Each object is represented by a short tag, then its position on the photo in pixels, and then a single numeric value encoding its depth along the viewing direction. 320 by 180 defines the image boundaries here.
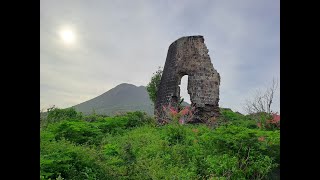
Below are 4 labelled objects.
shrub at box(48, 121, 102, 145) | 5.44
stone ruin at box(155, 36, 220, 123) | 10.69
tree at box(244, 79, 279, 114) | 8.76
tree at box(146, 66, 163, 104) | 15.34
